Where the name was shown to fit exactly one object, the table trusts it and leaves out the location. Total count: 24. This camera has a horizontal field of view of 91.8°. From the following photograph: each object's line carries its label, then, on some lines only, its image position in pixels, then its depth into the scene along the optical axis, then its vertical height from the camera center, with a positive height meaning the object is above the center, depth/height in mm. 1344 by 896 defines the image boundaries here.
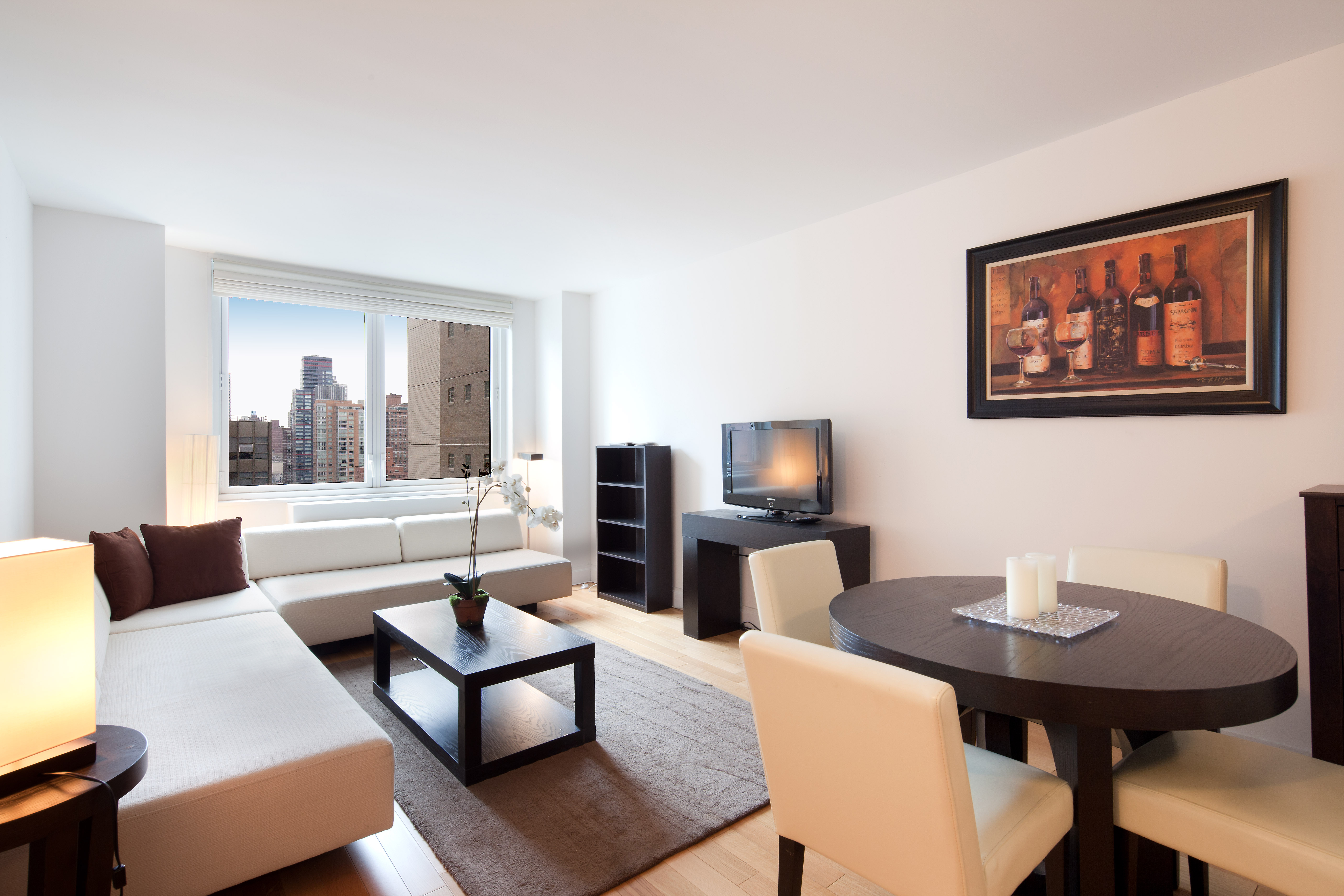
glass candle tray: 1578 -449
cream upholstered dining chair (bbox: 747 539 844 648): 2086 -479
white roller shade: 4508 +1195
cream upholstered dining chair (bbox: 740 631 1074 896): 1097 -647
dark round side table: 1072 -633
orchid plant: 2963 -312
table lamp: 1085 -366
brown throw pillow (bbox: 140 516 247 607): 3395 -597
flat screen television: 3635 -123
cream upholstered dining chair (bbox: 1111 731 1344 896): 1173 -723
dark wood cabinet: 1874 -513
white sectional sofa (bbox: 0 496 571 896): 1604 -837
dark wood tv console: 3723 -757
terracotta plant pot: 2918 -735
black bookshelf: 4762 -597
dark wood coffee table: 2379 -1052
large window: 4730 +413
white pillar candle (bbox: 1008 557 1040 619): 1647 -371
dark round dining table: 1186 -456
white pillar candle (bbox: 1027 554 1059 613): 1709 -367
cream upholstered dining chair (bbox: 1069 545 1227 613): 1981 -426
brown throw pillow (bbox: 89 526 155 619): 3131 -599
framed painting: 2340 +523
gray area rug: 1908 -1217
